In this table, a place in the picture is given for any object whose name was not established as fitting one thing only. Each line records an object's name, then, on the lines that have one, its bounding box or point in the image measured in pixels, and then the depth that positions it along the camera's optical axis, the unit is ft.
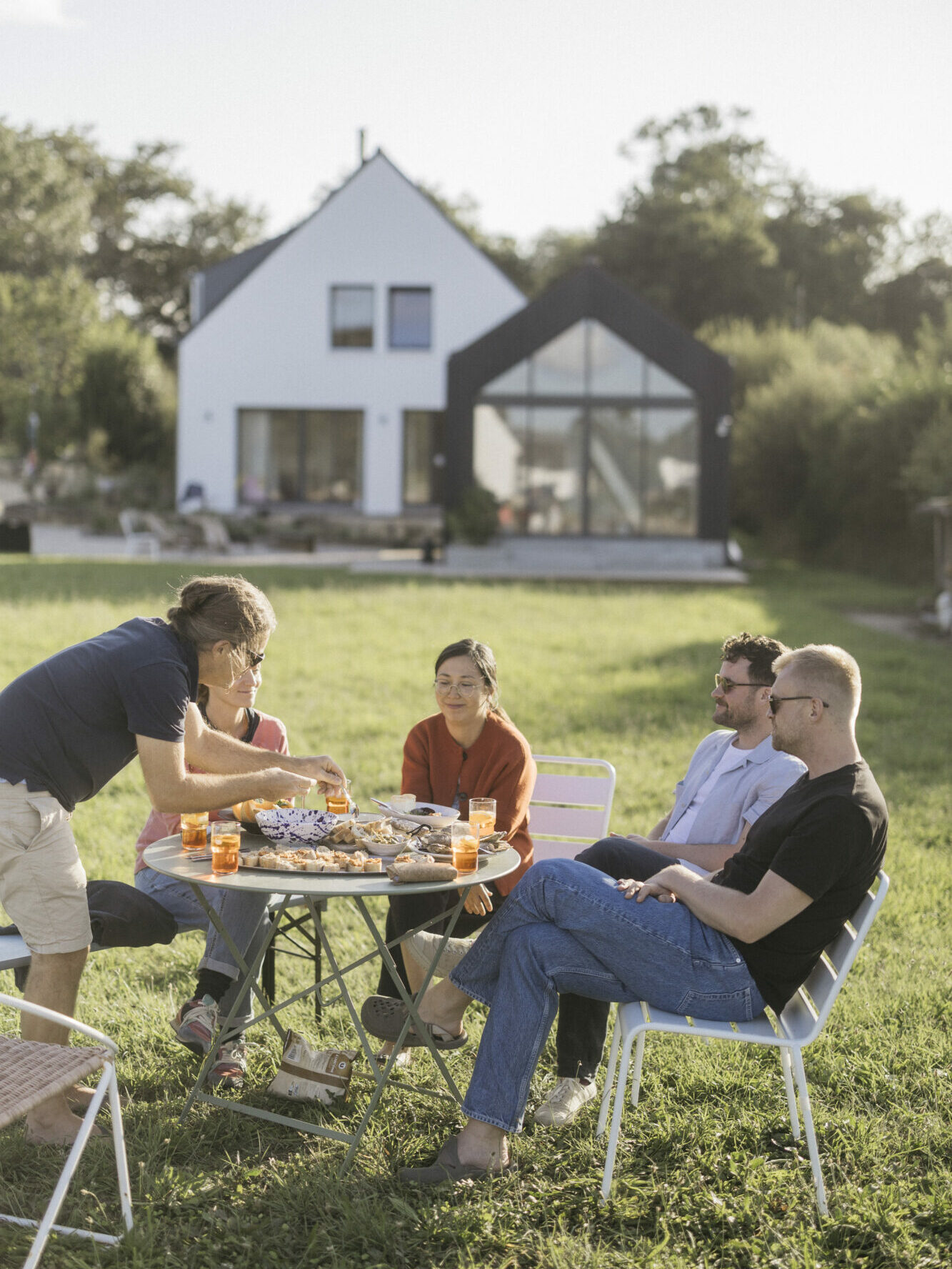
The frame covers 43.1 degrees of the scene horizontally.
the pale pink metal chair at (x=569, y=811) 15.12
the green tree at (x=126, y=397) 98.53
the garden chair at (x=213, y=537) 77.46
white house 89.30
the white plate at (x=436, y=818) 12.00
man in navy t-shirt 10.25
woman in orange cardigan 12.68
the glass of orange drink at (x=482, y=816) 11.52
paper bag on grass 11.35
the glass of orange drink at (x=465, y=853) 10.48
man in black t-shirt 9.65
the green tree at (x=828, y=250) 147.95
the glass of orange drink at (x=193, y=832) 11.19
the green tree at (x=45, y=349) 96.43
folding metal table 9.83
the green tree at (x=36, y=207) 114.01
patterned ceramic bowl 11.37
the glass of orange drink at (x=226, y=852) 10.20
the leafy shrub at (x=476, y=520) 70.13
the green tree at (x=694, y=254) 135.74
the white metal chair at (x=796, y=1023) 9.50
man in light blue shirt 12.28
